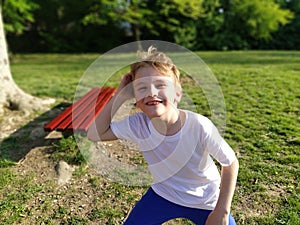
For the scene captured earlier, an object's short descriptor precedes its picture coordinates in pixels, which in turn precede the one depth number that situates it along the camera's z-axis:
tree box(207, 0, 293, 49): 22.44
